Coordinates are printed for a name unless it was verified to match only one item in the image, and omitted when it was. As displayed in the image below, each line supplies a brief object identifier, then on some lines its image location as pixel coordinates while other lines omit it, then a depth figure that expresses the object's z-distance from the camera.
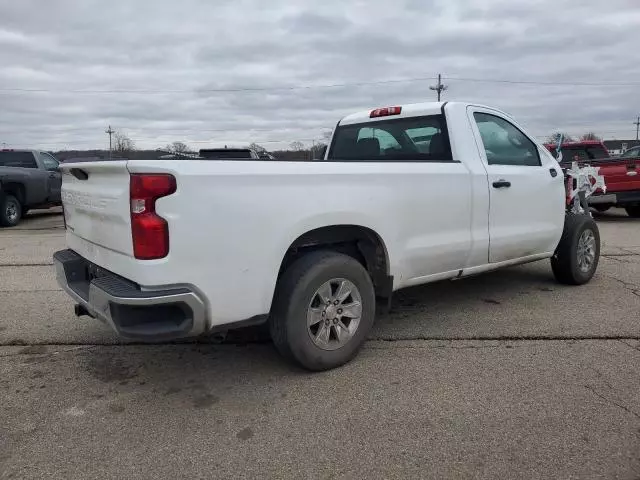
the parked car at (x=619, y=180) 12.09
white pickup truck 2.99
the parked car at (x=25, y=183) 13.13
